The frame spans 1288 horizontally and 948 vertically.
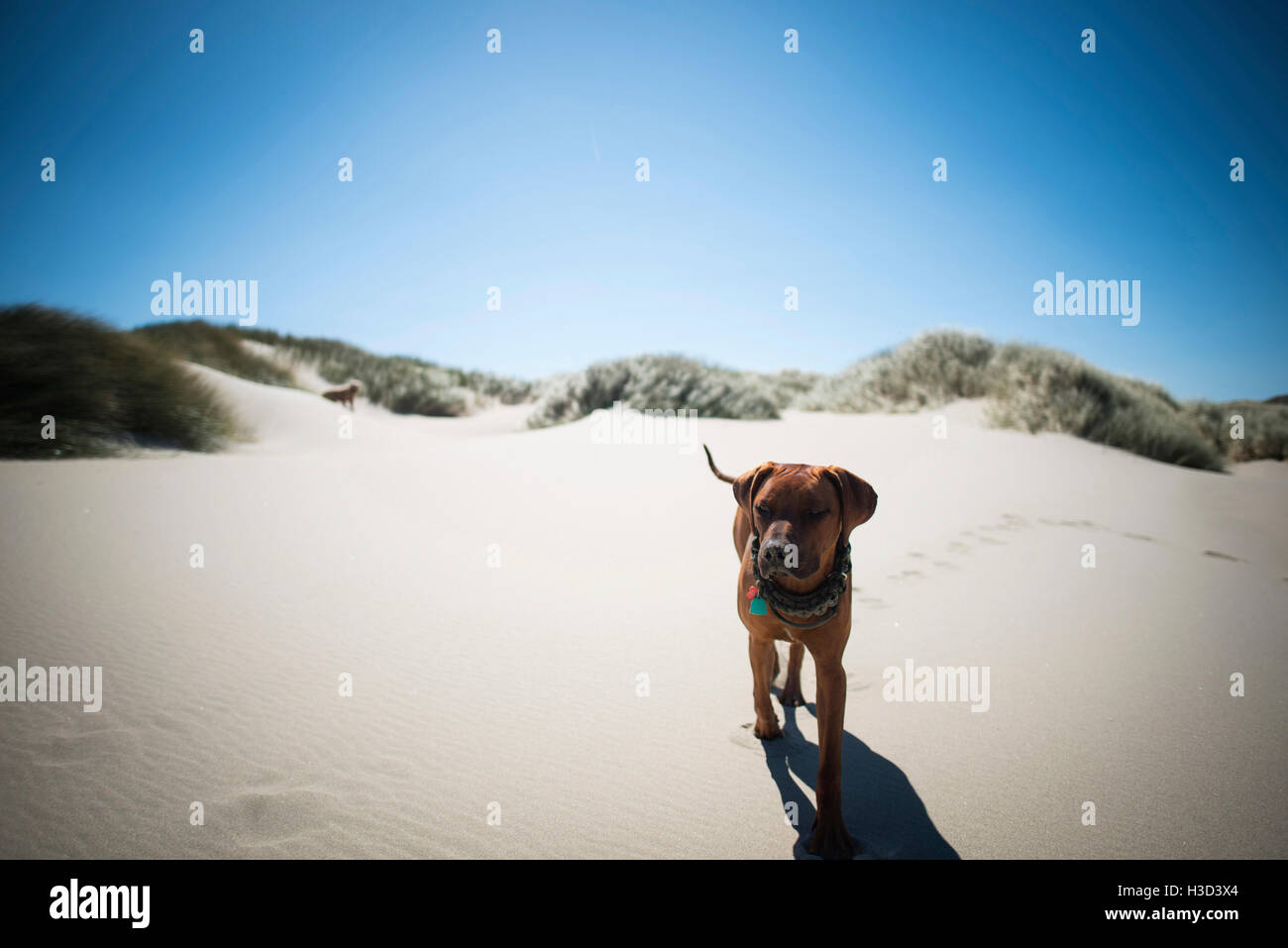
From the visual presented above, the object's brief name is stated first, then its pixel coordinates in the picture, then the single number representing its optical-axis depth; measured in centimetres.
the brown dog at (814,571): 233
